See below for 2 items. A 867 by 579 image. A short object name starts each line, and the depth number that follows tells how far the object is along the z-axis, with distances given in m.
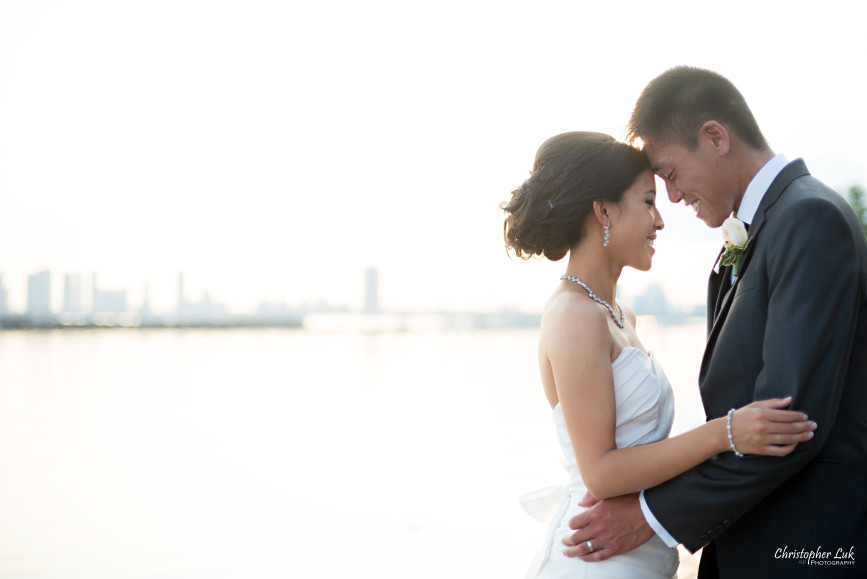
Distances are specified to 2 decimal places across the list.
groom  1.78
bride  2.07
